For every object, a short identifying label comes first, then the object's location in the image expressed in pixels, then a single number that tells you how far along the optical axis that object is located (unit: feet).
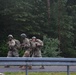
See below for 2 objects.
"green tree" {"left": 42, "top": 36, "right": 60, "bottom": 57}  67.05
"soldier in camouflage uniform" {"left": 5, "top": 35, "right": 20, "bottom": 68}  51.39
